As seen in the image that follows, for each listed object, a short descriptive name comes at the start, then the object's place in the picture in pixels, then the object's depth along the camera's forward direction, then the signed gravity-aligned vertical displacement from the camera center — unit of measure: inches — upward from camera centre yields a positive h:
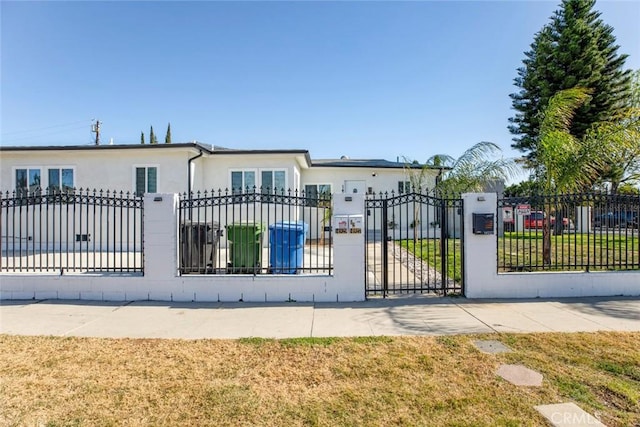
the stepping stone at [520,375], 131.5 -67.8
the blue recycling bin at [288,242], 291.3 -25.9
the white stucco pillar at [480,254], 254.1 -31.9
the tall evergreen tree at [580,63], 773.3 +360.9
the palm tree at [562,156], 314.7 +54.8
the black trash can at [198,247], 260.5 -27.5
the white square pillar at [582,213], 283.4 -0.4
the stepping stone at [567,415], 107.4 -68.4
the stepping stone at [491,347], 161.0 -67.6
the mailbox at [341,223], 245.4 -7.3
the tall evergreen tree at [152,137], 1437.5 +339.5
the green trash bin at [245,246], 279.3 -27.9
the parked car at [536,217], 287.8 -4.1
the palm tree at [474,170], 490.3 +66.8
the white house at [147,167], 503.2 +74.7
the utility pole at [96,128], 1042.7 +274.6
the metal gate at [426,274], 253.6 -55.7
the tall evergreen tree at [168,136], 1481.4 +354.7
